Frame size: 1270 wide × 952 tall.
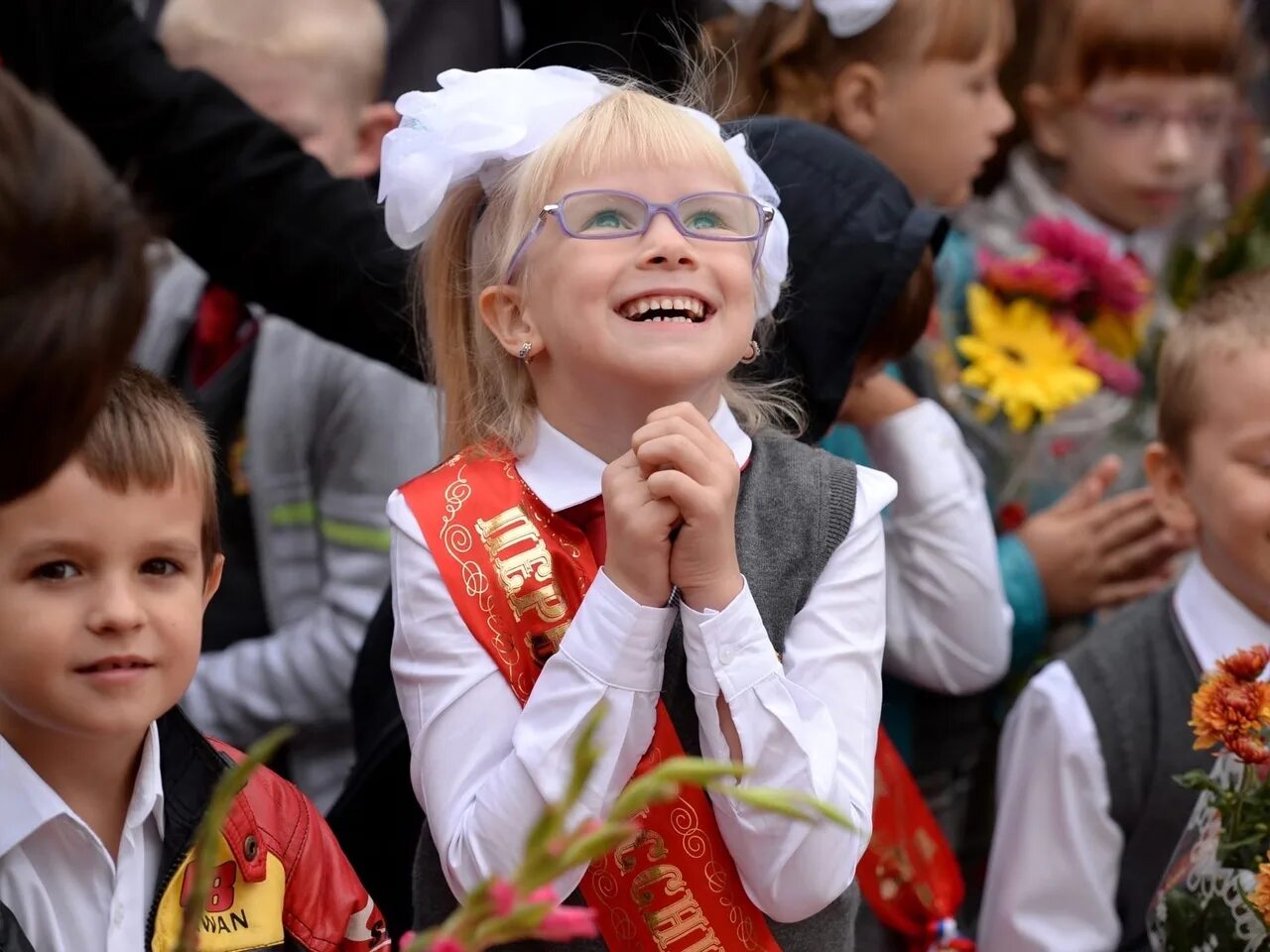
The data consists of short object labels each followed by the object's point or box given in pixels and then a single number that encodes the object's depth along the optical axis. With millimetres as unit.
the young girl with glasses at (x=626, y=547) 3529
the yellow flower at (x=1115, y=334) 6758
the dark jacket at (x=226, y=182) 5078
